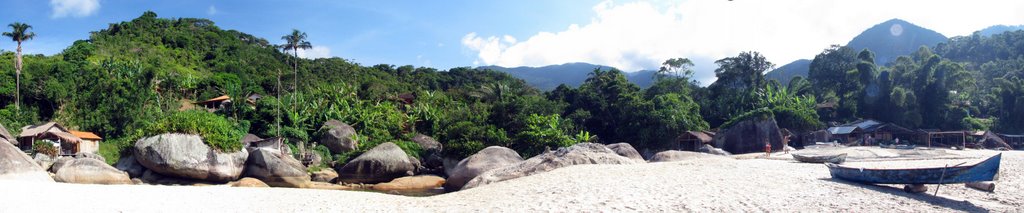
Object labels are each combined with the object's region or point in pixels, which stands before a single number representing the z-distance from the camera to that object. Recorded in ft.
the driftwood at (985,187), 43.96
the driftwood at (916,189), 42.88
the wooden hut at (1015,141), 141.07
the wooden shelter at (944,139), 135.19
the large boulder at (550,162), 58.70
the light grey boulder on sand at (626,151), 81.82
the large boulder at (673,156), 76.69
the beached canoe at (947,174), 41.39
